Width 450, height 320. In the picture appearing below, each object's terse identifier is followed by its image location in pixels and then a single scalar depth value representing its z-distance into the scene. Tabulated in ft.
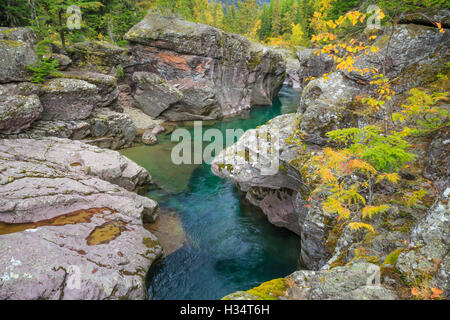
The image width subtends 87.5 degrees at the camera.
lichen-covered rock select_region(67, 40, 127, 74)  73.20
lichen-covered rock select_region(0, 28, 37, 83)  45.96
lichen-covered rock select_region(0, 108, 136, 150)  50.90
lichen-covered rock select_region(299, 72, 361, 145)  30.35
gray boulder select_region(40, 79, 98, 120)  52.49
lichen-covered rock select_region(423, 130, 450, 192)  19.06
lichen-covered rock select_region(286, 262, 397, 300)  11.24
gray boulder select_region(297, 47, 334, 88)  94.06
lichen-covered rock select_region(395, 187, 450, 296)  11.11
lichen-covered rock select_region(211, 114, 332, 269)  32.58
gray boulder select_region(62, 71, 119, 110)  62.75
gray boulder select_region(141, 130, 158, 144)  69.56
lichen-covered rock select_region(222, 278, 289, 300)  12.41
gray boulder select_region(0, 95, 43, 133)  43.88
